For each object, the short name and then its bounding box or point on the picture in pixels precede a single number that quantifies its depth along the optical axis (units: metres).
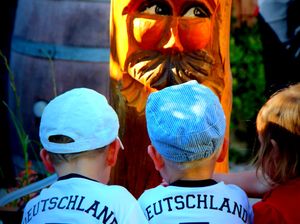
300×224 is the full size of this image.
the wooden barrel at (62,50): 4.19
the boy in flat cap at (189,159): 2.08
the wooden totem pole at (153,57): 2.84
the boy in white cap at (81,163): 2.07
